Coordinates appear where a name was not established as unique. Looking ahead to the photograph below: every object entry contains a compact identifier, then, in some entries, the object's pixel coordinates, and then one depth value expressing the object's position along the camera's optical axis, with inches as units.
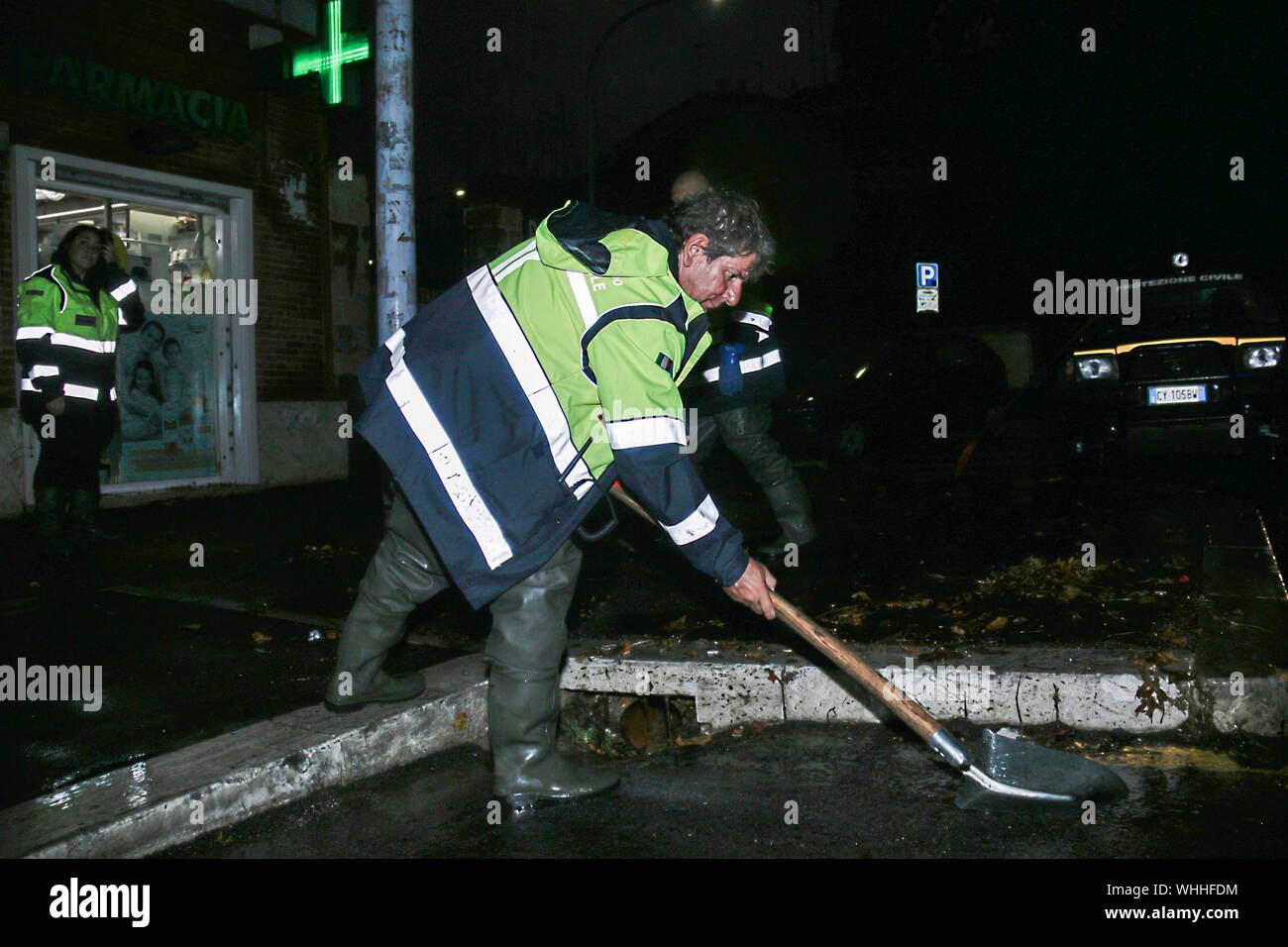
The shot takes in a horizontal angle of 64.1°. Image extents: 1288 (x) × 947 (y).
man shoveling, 106.0
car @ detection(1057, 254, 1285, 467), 316.5
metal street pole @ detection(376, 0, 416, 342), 193.6
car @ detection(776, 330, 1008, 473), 442.9
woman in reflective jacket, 235.8
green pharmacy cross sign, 264.1
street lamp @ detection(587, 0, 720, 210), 597.6
